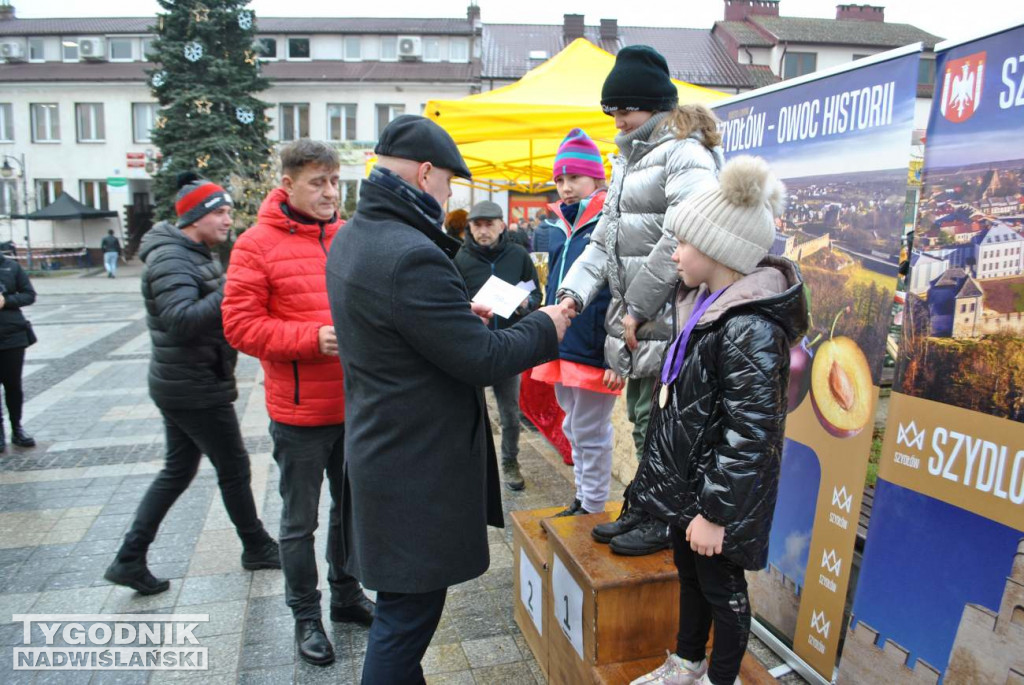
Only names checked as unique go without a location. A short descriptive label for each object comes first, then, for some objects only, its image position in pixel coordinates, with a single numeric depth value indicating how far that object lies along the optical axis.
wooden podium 2.30
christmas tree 23.86
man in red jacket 2.81
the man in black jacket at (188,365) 3.23
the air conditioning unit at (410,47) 34.44
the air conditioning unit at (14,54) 35.69
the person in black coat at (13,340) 5.77
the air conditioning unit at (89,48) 34.94
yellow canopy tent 5.45
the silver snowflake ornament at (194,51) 23.91
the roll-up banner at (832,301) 2.40
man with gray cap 5.14
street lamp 31.11
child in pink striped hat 3.19
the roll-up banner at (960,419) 1.94
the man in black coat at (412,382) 1.91
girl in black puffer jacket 1.85
